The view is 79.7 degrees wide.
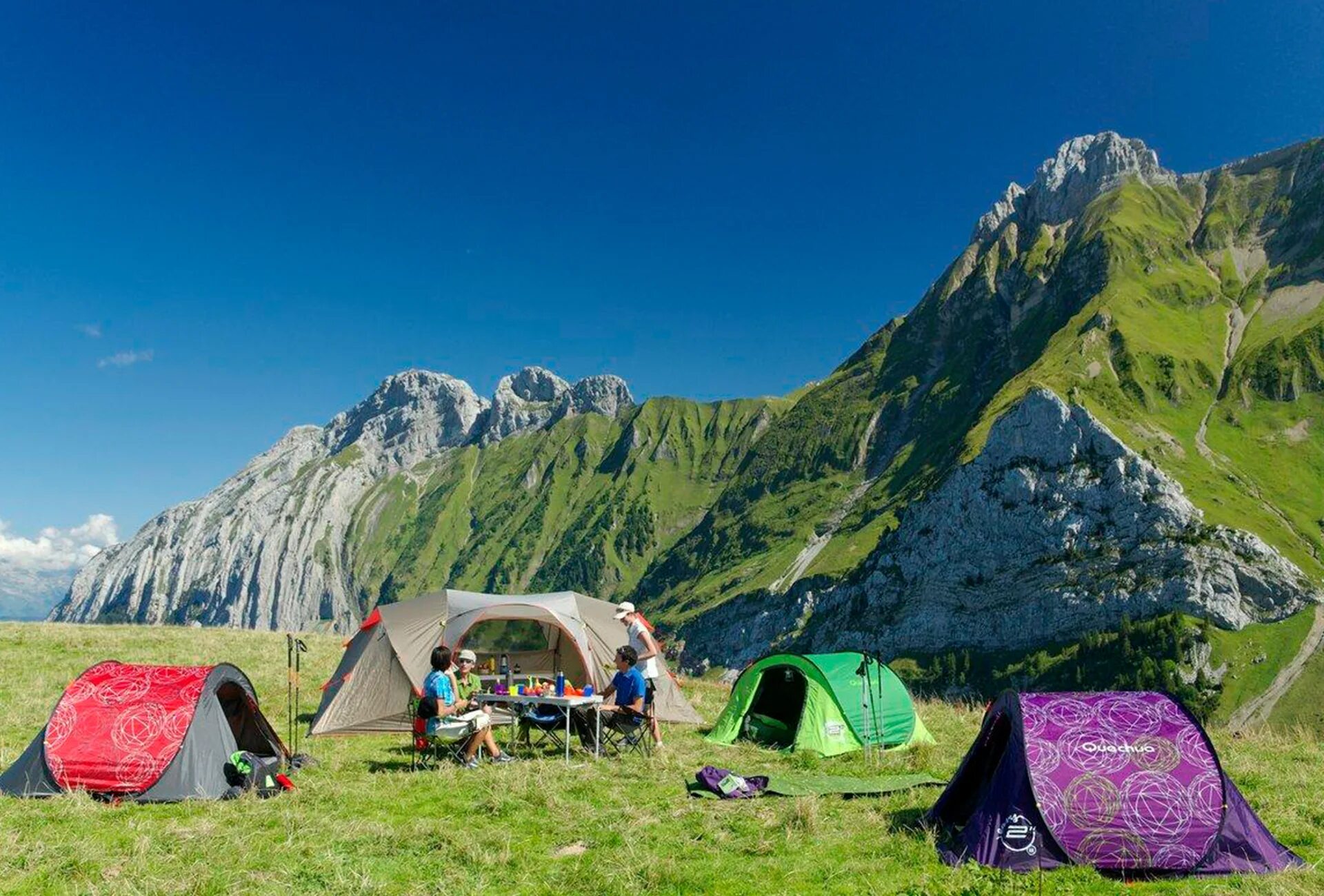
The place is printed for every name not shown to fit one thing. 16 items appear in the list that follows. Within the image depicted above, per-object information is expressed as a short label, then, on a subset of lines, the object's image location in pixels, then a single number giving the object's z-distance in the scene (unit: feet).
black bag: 41.68
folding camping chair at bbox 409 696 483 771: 49.52
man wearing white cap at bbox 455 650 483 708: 54.85
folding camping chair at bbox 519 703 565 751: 54.65
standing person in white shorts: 55.88
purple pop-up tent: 30.58
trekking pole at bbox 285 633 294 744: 53.01
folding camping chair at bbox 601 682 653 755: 54.95
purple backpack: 41.42
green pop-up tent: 58.29
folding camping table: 52.95
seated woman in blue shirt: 49.16
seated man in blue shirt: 54.39
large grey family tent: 63.62
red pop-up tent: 40.09
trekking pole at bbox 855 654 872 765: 57.21
